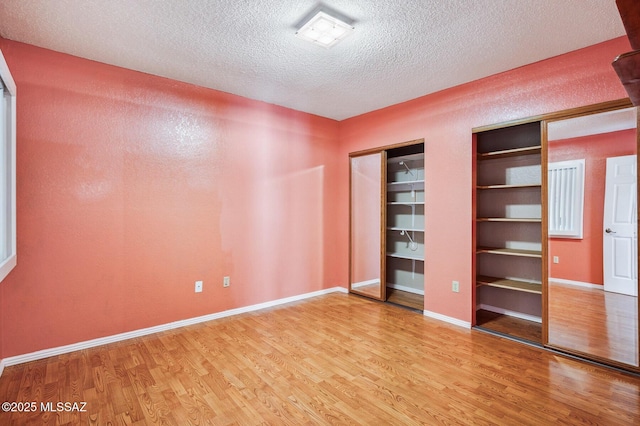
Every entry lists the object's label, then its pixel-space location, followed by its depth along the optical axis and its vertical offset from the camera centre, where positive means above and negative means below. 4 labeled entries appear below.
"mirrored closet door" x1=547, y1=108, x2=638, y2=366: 2.53 -0.24
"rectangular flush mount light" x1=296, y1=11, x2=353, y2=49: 2.28 +1.40
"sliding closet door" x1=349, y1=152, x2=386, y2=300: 4.67 -0.24
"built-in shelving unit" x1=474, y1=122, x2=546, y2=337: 3.28 -0.15
